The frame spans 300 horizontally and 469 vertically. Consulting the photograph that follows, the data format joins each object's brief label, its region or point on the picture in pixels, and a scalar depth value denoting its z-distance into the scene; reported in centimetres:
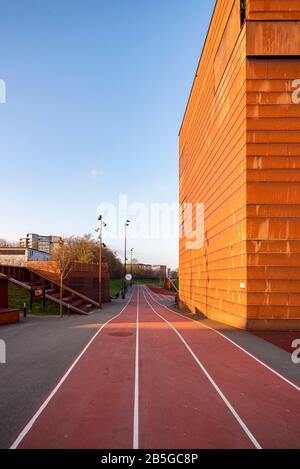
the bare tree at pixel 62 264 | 2873
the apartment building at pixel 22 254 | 6780
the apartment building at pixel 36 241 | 17119
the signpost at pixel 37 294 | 2646
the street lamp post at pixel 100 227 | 3488
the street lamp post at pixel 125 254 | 5558
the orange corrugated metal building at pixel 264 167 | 1758
